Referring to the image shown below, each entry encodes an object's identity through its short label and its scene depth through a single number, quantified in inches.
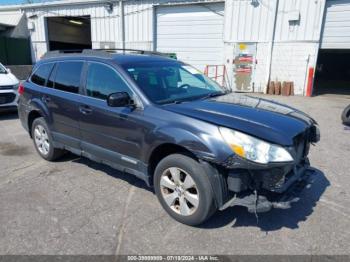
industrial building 535.8
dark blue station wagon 113.6
